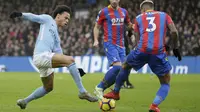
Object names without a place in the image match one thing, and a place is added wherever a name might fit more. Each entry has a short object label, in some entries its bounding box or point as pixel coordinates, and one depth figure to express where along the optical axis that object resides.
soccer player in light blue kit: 18.41
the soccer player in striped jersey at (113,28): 23.57
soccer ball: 19.68
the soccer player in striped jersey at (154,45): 18.67
